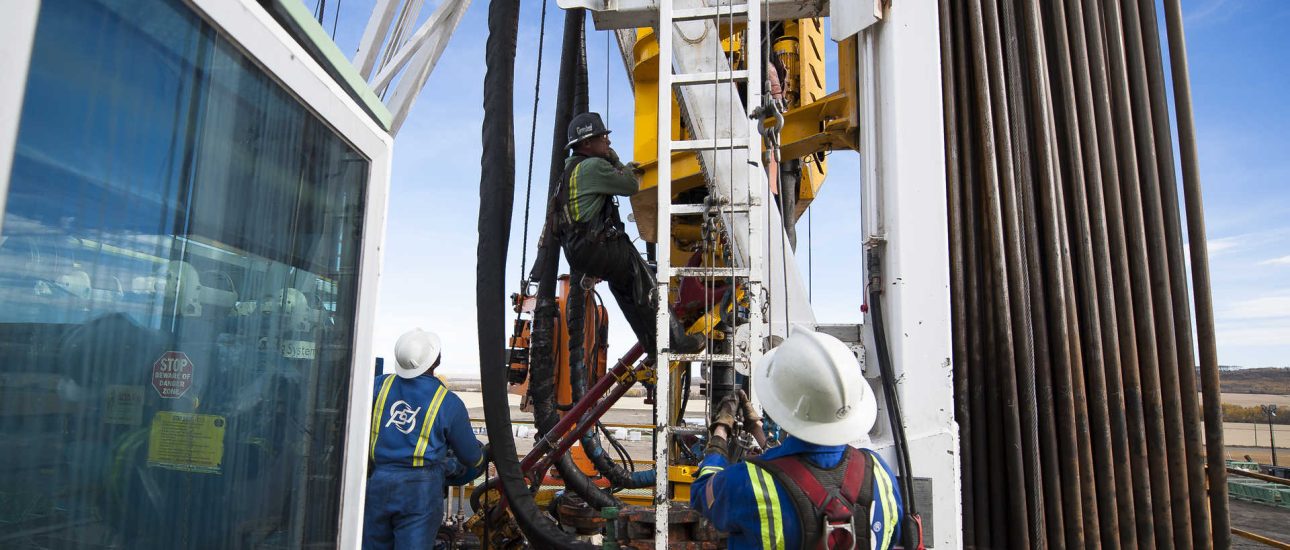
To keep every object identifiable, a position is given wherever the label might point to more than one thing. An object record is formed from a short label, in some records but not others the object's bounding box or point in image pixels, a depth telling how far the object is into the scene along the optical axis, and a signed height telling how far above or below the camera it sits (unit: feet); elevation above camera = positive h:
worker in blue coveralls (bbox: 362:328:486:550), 13.30 -1.57
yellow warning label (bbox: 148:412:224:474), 4.20 -0.51
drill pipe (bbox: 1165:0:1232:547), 10.46 +1.54
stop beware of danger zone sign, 4.17 -0.10
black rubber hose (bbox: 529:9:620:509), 17.01 +2.40
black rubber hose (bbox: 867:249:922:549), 9.49 -0.30
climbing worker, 14.49 +3.09
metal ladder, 10.66 +2.56
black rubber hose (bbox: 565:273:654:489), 20.18 -0.48
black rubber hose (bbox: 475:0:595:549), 11.98 +2.70
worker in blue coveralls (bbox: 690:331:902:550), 6.88 -1.03
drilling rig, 10.11 +1.52
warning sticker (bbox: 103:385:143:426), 3.86 -0.26
